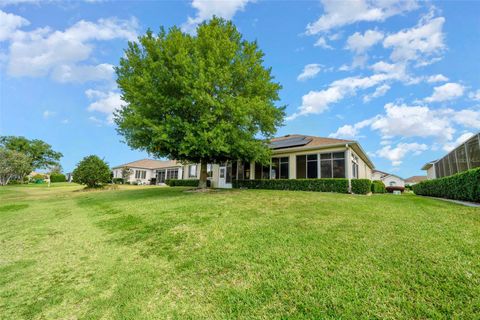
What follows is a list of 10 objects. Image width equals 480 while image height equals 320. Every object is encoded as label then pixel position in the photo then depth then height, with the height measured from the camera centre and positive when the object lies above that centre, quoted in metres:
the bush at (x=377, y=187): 20.17 -0.53
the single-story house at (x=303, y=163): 14.76 +1.50
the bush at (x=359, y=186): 13.69 -0.29
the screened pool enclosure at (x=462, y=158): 12.34 +1.77
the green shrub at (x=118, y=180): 36.70 -0.21
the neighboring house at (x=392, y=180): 47.16 +0.46
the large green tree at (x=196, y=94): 10.82 +4.76
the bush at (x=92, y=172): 21.33 +0.69
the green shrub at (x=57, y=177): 45.47 +0.23
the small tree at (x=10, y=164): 32.09 +2.19
